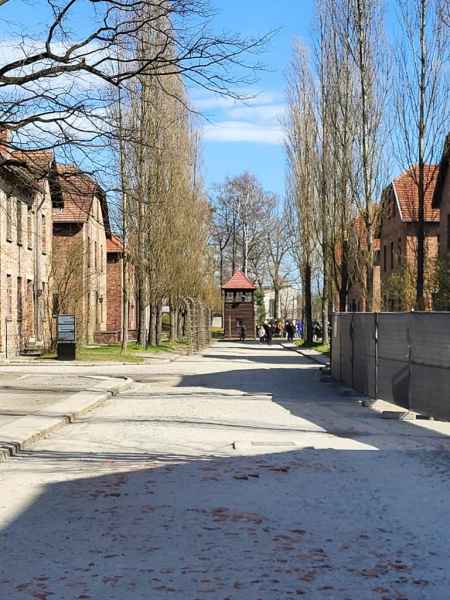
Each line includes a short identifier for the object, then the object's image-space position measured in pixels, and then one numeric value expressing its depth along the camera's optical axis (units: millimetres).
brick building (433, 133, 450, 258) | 37594
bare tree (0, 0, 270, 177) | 13805
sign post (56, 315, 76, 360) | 33406
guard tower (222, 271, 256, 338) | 76875
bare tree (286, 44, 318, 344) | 46344
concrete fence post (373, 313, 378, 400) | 18562
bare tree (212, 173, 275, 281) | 81875
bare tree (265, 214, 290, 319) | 83062
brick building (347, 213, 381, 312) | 34250
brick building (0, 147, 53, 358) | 33688
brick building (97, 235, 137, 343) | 61219
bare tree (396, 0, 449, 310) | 27039
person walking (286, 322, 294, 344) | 73750
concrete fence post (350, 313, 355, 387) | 21361
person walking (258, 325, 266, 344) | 72488
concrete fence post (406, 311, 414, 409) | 16156
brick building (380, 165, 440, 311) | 33469
